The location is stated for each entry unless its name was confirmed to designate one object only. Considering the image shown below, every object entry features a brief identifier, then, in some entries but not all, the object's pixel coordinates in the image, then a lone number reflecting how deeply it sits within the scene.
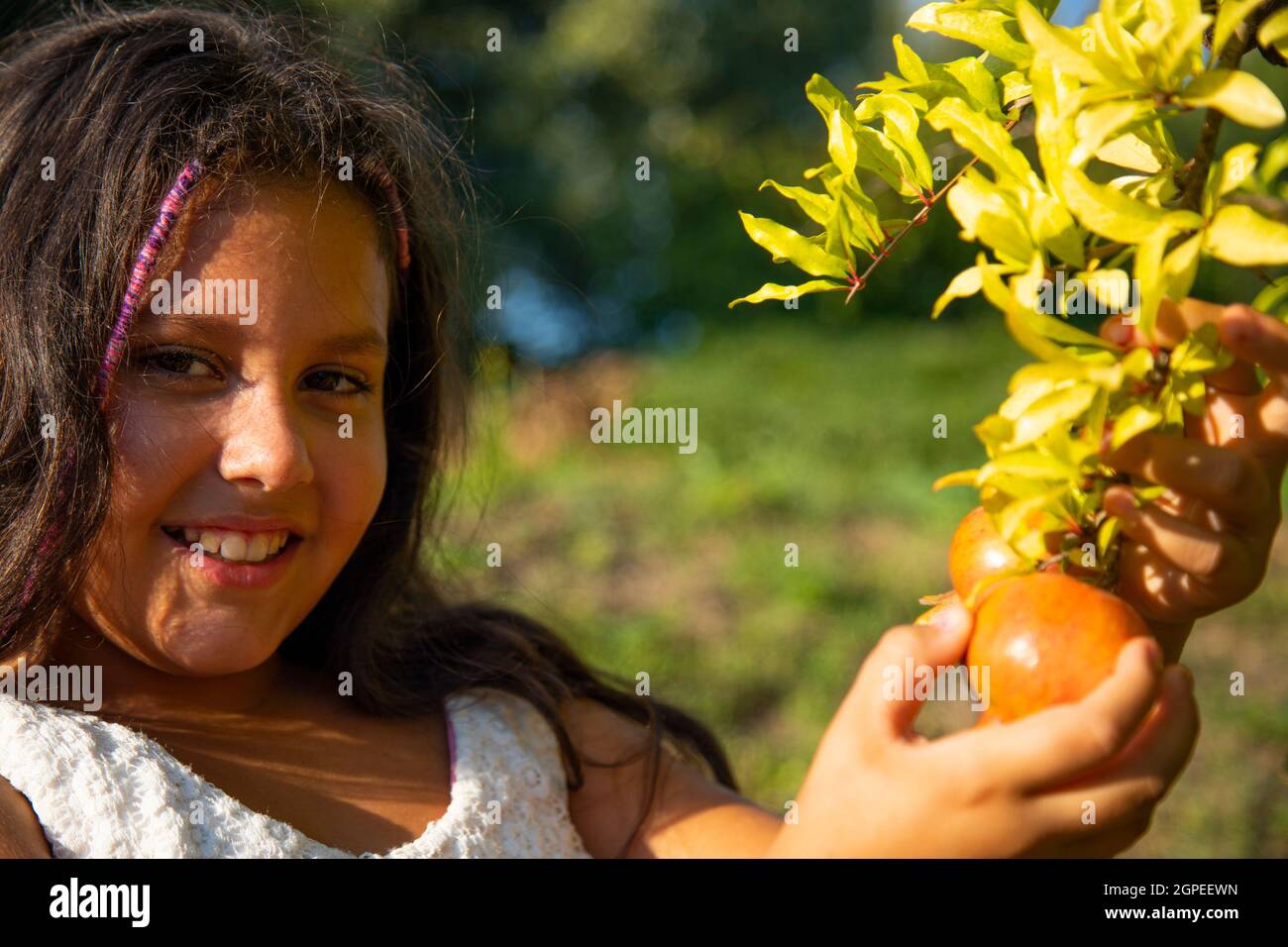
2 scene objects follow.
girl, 1.05
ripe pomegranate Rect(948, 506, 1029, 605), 0.97
